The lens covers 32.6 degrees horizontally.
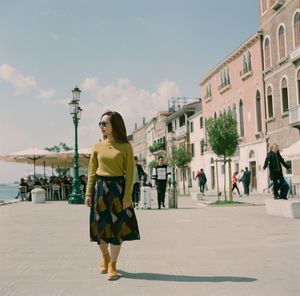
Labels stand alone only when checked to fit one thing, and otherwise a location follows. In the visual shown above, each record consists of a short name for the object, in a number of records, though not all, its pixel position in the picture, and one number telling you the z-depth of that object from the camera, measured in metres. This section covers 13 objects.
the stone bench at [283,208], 12.09
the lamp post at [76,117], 22.80
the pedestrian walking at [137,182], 16.89
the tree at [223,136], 21.44
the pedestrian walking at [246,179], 30.44
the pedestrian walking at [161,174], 16.61
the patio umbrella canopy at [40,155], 26.42
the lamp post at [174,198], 17.69
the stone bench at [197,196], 24.55
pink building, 34.34
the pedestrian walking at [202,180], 32.41
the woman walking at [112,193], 5.43
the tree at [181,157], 43.78
